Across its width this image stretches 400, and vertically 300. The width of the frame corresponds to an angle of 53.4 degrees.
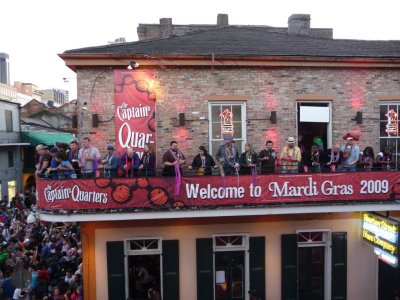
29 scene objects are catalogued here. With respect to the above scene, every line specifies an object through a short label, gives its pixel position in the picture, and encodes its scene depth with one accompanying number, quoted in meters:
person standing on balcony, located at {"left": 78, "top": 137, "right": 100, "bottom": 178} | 11.03
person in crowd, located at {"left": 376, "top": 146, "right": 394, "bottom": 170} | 12.38
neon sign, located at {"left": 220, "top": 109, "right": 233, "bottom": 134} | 12.91
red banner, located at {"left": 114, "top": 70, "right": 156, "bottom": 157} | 12.38
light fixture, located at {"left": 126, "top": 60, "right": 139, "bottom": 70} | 11.91
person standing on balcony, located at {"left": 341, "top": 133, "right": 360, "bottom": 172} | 11.80
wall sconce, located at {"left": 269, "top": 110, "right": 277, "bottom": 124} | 12.91
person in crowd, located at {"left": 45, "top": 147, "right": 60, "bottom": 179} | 10.46
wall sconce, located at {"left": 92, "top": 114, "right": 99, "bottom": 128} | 12.27
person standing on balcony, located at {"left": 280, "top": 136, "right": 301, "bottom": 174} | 11.70
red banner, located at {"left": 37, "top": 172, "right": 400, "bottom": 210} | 10.37
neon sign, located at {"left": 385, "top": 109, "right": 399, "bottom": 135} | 13.48
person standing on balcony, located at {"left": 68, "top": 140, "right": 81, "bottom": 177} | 11.17
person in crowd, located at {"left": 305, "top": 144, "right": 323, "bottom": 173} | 11.84
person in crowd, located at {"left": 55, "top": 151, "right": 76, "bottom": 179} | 10.42
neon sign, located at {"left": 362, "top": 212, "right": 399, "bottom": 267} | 10.16
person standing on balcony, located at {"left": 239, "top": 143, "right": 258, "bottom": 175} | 11.30
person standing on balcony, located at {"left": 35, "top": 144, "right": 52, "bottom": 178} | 10.72
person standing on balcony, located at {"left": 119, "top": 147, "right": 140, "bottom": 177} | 10.84
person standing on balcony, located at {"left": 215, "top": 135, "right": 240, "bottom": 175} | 11.16
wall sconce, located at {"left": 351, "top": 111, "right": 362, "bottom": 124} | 13.17
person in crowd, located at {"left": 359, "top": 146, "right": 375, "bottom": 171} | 12.02
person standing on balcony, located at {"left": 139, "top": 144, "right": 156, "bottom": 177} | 11.26
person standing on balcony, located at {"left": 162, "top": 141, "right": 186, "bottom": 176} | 10.81
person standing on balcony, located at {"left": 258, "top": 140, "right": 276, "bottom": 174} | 11.74
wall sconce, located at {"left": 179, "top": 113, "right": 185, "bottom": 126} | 12.56
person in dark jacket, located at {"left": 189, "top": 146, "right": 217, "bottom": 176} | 11.38
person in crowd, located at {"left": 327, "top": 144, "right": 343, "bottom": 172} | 11.84
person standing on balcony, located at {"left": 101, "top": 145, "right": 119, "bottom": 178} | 10.90
